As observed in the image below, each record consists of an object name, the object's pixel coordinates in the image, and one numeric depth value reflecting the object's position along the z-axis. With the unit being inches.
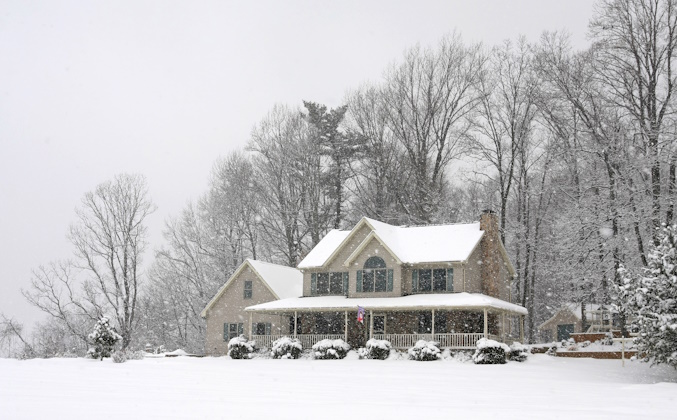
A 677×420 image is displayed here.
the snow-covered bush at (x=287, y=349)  1304.1
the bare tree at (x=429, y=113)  1760.6
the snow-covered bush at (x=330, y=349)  1254.7
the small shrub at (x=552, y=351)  1347.2
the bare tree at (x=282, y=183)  1881.2
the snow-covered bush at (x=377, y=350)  1214.3
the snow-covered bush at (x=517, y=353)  1144.8
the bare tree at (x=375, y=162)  1881.2
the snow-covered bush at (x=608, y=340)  1362.0
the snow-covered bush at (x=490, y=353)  1109.1
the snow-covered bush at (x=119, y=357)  1145.4
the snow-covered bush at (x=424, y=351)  1165.7
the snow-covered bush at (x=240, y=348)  1360.7
